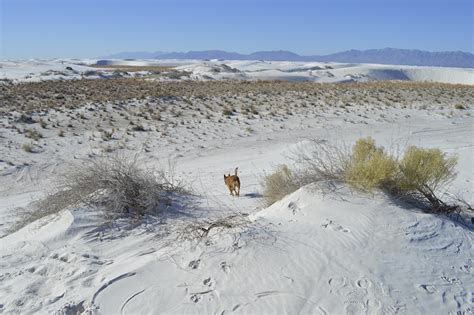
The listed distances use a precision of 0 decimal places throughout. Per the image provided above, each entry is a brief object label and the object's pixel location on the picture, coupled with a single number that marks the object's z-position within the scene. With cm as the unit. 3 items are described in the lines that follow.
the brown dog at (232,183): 723
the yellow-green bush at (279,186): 631
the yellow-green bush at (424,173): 564
